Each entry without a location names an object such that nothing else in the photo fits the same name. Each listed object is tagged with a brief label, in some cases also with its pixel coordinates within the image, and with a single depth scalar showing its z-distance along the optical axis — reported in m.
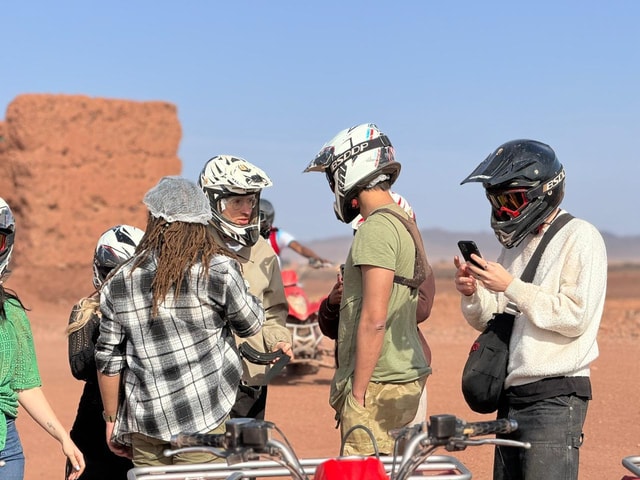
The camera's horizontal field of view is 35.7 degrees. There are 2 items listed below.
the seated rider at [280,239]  8.66
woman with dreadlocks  4.26
